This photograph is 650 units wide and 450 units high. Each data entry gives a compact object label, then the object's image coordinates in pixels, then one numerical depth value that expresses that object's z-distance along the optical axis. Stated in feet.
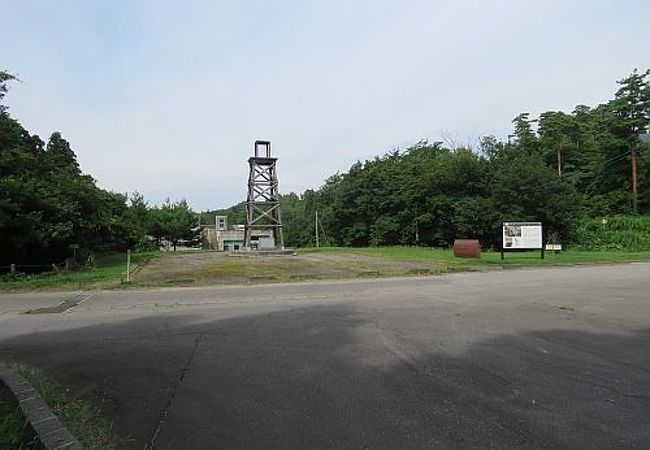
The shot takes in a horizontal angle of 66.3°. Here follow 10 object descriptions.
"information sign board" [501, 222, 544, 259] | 80.69
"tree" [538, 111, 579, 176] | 184.65
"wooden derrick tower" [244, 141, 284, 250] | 140.46
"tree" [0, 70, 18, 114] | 81.85
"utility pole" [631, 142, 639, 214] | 154.92
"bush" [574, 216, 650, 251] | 137.90
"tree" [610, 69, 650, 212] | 157.38
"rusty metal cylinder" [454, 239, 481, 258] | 88.84
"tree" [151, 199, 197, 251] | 230.68
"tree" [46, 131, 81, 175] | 147.17
